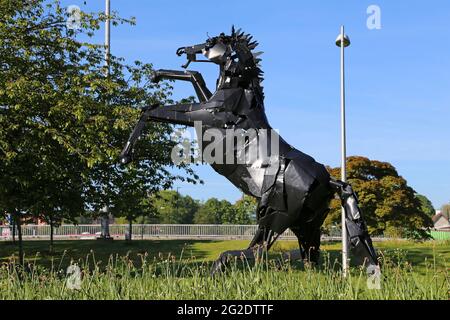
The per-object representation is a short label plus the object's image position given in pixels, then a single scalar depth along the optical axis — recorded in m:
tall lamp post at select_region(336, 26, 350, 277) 14.79
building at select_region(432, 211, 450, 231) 85.66
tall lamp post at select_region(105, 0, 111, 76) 21.58
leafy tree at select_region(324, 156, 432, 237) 24.17
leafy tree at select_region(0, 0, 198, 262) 11.74
